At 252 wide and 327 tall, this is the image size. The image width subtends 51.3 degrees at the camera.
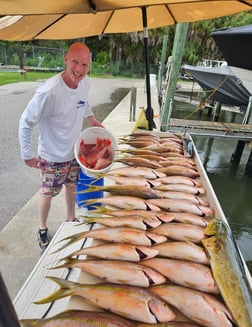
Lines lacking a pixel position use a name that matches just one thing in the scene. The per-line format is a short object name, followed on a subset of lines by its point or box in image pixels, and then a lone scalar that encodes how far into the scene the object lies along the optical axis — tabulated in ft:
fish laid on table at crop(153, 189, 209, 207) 6.87
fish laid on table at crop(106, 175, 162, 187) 7.52
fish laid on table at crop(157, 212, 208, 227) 5.92
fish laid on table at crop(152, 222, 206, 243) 5.40
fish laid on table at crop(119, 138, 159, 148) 10.55
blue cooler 10.19
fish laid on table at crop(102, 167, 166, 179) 8.02
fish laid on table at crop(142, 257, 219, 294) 4.34
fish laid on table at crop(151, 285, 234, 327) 3.82
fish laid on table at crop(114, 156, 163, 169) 8.76
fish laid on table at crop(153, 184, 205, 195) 7.39
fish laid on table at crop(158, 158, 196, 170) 8.88
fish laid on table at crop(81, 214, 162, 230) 5.64
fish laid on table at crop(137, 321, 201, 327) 3.73
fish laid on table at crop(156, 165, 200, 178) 8.35
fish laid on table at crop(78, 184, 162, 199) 7.03
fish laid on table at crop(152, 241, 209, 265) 4.84
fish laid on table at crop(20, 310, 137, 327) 3.69
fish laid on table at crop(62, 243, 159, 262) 4.87
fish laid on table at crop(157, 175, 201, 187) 7.76
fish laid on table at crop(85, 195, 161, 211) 6.48
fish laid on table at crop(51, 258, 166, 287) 4.40
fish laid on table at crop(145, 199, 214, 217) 6.38
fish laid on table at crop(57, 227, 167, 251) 5.24
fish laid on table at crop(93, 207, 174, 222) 5.99
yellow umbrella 5.50
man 8.41
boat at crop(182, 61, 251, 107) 40.77
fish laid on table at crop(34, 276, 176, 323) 3.86
